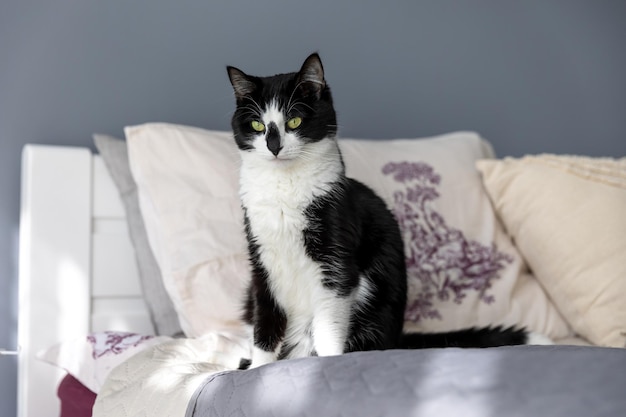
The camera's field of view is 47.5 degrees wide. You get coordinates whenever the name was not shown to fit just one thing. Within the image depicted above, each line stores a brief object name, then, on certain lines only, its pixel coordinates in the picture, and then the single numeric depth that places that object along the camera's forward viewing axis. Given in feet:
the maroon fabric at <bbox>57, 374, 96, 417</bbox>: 4.82
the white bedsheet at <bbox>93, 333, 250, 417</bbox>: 3.59
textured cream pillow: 5.66
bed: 5.20
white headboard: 5.55
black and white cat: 4.21
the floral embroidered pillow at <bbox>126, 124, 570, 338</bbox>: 5.38
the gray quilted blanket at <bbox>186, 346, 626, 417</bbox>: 2.25
